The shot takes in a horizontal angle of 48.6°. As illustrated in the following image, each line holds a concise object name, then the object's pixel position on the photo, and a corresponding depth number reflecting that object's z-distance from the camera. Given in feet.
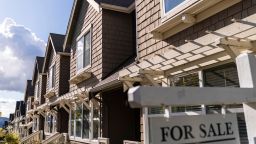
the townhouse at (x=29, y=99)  98.75
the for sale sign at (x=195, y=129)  6.93
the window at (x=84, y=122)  36.45
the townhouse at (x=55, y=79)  56.80
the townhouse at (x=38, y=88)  78.48
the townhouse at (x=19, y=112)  156.25
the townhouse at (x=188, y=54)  6.45
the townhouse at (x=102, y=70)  33.76
